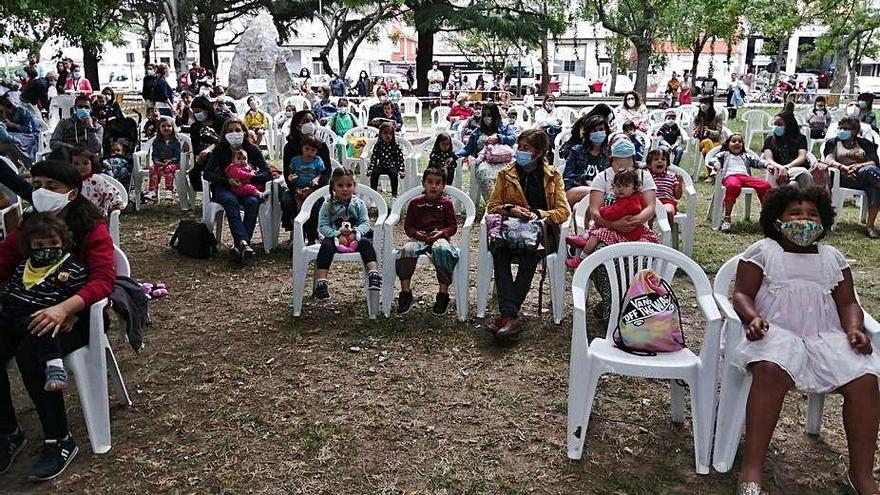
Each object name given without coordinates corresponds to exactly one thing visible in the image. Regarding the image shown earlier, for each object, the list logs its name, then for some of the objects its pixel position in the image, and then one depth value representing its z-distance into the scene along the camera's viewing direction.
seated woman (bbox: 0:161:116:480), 2.83
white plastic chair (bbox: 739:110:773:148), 11.79
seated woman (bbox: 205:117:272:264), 5.77
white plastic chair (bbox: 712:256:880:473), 2.83
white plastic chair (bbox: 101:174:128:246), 4.57
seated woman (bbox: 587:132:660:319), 4.18
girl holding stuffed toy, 4.52
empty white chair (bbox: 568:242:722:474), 2.87
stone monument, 17.48
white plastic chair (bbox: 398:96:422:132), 17.85
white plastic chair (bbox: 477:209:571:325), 4.44
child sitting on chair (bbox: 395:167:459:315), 4.46
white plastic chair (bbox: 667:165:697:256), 5.86
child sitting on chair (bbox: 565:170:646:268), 4.21
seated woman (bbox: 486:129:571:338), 4.20
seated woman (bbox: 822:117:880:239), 6.75
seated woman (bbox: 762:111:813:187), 7.12
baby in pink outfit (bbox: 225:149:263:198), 5.79
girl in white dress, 2.64
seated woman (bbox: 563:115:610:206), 5.67
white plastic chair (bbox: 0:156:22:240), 4.42
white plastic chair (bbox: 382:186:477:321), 4.49
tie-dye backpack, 2.98
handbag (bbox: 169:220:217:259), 5.91
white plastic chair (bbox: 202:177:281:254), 5.98
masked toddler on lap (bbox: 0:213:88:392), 2.91
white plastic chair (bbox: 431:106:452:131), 13.36
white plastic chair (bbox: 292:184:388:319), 4.54
